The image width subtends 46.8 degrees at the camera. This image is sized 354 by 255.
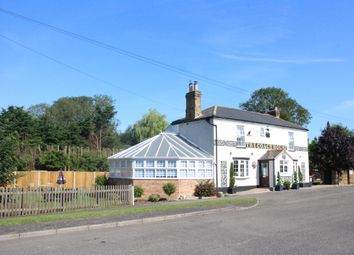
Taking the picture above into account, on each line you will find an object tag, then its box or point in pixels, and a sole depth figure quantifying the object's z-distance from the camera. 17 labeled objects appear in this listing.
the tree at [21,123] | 45.69
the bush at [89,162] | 38.66
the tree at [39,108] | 86.81
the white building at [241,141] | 32.74
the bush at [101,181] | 32.16
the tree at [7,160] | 18.55
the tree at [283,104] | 72.94
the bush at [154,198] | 26.55
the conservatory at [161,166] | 28.81
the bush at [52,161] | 36.97
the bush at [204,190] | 28.94
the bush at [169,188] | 27.91
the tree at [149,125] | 67.12
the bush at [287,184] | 36.62
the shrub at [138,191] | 27.76
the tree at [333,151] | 45.69
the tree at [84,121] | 54.41
